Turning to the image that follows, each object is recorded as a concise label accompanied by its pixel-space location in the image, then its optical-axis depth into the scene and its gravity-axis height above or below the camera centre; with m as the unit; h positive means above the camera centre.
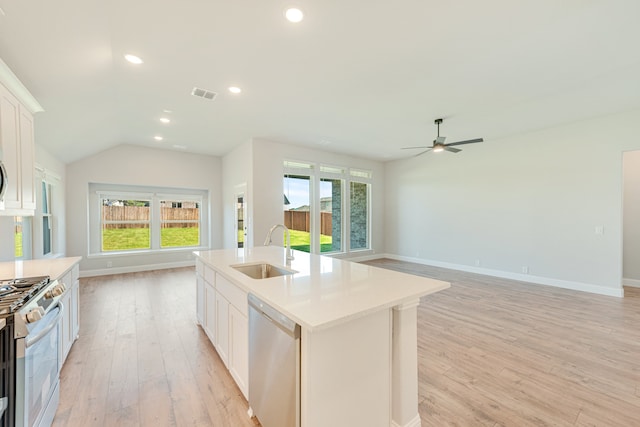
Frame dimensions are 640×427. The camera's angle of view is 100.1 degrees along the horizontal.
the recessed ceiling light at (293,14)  2.07 +1.54
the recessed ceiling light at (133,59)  2.68 +1.54
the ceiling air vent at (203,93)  3.45 +1.54
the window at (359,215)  7.59 -0.17
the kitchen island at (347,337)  1.28 -0.71
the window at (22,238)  3.43 -0.38
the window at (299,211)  6.43 -0.04
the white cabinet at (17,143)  1.96 +0.54
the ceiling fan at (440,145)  4.44 +1.05
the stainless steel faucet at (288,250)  2.63 -0.42
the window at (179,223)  6.85 -0.36
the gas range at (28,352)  1.25 -0.73
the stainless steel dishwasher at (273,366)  1.30 -0.85
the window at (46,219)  4.59 -0.15
